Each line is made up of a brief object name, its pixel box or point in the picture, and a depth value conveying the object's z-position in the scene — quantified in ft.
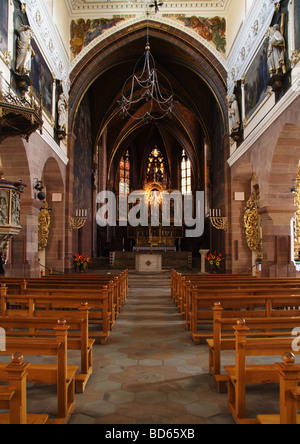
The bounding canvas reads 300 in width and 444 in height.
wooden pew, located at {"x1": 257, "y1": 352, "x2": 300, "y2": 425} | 6.47
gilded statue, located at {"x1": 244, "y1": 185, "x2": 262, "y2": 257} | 41.04
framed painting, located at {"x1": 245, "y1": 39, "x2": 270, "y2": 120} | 31.40
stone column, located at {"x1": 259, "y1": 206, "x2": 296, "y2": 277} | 31.35
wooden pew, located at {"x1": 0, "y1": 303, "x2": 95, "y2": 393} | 11.38
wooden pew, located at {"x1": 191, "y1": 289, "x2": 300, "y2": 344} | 15.94
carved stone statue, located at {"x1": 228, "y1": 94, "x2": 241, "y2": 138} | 40.40
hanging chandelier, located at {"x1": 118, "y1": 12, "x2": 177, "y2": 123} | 59.93
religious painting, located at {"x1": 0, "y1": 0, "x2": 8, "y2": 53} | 24.04
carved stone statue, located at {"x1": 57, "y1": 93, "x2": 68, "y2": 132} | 40.45
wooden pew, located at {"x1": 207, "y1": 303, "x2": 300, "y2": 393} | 11.48
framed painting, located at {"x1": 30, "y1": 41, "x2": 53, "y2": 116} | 32.54
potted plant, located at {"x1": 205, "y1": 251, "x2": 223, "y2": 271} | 44.73
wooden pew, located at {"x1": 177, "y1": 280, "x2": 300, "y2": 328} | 18.39
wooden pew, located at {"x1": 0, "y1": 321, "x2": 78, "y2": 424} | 8.86
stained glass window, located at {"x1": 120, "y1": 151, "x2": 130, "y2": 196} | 90.99
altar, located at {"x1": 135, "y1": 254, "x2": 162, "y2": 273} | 46.19
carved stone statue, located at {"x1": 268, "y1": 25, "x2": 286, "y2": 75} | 25.55
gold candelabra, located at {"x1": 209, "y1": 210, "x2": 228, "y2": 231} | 45.83
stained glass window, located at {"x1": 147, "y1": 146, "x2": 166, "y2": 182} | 93.86
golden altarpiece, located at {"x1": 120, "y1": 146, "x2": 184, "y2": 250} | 74.18
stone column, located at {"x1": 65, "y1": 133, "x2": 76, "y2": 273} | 44.24
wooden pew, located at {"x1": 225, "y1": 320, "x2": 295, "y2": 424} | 9.02
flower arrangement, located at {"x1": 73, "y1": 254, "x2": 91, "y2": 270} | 46.19
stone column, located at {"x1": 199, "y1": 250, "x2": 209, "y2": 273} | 46.57
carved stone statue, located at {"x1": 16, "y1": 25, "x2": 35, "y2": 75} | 26.09
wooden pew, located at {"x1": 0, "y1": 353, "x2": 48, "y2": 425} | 6.14
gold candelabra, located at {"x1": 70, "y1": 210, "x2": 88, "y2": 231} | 45.96
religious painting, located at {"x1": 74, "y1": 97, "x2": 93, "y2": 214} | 50.49
